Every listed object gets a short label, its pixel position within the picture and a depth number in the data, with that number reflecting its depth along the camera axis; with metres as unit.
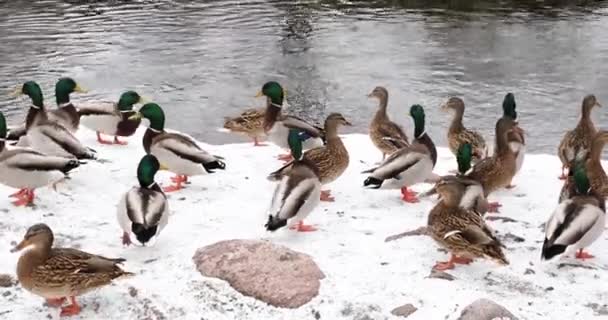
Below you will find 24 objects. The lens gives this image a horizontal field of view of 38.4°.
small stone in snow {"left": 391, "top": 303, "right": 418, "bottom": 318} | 5.16
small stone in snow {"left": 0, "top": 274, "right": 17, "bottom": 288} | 5.50
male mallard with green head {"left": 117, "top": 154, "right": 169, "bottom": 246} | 5.68
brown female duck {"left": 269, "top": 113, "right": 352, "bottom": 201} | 7.07
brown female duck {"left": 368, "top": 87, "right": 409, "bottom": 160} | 8.15
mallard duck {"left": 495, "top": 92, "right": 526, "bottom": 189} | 7.15
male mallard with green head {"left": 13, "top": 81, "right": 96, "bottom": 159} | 7.39
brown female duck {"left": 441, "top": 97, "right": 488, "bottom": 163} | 7.93
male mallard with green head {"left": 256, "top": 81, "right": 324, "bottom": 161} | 8.29
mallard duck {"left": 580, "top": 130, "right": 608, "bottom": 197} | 6.71
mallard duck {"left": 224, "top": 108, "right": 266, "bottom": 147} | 9.09
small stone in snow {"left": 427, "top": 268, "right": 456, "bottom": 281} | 5.51
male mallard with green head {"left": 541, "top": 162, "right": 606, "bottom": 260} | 5.44
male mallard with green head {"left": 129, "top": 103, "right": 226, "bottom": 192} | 7.25
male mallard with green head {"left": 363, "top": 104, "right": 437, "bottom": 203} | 6.79
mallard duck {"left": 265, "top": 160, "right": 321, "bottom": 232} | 5.98
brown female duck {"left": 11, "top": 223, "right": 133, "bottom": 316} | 5.07
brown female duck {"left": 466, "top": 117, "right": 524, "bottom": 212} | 6.83
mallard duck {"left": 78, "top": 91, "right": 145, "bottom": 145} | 8.70
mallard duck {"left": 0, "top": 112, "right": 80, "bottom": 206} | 6.55
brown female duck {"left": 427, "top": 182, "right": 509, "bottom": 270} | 5.40
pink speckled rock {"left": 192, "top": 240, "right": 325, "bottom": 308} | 5.36
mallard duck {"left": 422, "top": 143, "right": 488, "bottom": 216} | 6.04
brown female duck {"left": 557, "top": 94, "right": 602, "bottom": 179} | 7.68
